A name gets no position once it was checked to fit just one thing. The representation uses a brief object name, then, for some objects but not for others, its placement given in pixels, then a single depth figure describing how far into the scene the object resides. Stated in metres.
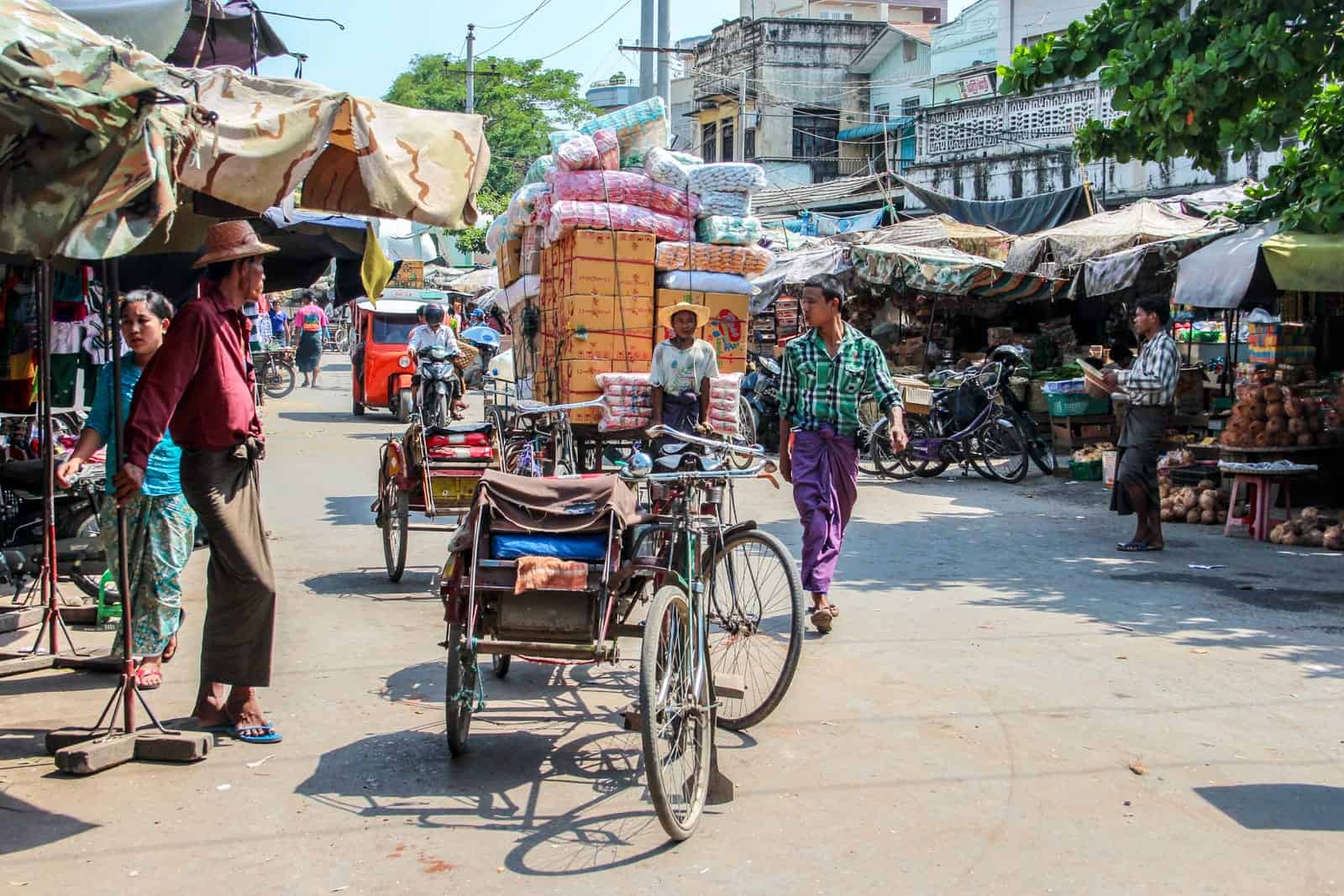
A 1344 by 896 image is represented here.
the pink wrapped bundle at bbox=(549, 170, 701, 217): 11.69
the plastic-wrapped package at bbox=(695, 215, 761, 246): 11.89
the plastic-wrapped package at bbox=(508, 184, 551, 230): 12.78
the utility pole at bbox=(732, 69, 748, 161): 45.28
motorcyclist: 17.09
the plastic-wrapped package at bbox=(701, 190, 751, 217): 12.02
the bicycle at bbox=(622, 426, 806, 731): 5.38
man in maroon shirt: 5.21
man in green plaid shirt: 7.34
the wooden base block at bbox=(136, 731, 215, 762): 5.09
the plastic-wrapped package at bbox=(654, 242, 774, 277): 11.67
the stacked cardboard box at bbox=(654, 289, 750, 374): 12.01
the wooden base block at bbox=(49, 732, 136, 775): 4.91
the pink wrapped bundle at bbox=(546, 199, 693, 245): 11.31
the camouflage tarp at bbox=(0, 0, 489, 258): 3.76
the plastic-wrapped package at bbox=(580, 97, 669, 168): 12.27
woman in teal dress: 5.92
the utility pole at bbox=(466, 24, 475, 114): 38.70
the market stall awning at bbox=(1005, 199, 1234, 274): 17.23
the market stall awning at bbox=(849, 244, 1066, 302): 18.77
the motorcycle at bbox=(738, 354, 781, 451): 18.61
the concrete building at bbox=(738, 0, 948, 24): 55.59
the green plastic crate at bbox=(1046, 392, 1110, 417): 16.55
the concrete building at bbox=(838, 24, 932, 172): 45.09
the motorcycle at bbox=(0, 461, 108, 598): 8.48
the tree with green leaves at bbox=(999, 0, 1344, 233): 9.92
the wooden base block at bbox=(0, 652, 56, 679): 6.39
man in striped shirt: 10.27
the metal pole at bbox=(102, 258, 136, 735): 5.06
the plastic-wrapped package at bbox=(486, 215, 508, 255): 13.86
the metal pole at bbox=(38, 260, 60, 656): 6.30
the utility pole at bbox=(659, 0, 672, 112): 19.80
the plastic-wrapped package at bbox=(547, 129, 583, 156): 12.32
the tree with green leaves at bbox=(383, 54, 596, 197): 52.25
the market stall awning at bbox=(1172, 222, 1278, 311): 11.18
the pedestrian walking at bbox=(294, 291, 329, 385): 30.64
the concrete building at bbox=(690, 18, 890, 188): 47.66
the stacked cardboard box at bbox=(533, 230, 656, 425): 11.41
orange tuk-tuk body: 22.75
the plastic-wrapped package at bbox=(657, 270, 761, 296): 11.72
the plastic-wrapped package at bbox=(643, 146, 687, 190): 11.87
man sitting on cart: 9.69
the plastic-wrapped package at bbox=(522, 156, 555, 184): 12.78
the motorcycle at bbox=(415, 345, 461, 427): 16.66
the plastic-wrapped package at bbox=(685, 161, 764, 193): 11.91
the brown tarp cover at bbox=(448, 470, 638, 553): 5.06
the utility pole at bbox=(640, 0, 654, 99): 20.48
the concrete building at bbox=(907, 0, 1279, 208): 28.45
